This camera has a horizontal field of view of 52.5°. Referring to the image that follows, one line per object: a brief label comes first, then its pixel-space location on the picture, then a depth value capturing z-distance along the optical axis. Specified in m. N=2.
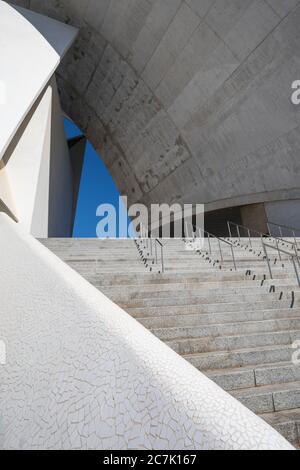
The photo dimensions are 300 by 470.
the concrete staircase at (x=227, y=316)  2.03
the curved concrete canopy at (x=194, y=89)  9.70
